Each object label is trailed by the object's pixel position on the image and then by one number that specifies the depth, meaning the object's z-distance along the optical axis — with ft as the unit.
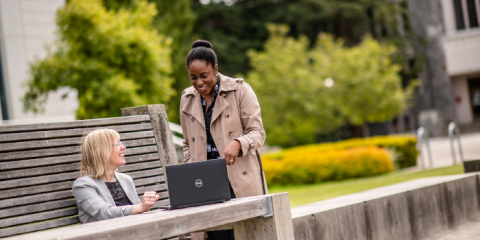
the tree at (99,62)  43.78
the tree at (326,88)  75.51
